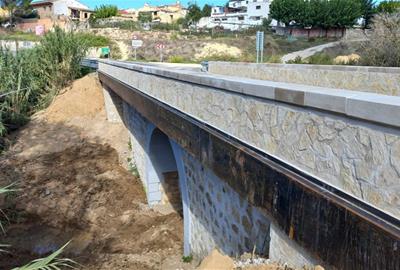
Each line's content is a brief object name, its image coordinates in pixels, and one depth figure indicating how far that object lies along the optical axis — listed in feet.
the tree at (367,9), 184.85
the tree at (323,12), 168.04
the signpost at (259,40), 43.24
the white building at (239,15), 221.05
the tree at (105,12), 222.28
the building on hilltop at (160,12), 274.77
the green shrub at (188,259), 25.74
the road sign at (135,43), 79.87
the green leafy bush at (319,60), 76.99
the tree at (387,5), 168.92
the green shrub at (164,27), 170.34
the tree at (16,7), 188.44
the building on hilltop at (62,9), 236.22
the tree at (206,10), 275.71
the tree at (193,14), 241.45
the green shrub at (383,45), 48.78
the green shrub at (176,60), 101.20
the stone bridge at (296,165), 6.37
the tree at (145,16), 248.48
